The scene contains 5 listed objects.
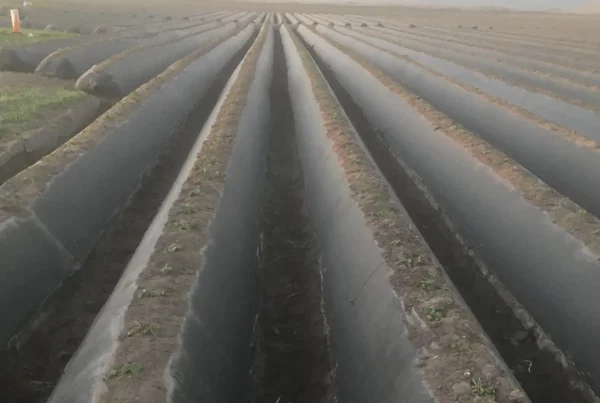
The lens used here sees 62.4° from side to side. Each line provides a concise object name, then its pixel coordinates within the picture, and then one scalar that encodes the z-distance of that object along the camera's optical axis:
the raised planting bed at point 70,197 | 5.11
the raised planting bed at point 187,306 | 3.47
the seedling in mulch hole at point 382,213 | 5.70
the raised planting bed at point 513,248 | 4.90
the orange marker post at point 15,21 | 21.48
